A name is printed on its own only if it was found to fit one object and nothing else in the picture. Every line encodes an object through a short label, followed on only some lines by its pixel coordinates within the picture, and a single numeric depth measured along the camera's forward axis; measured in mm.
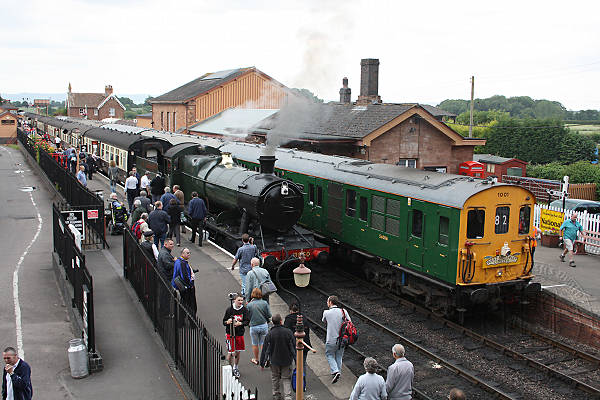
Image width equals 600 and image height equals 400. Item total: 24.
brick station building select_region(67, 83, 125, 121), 105981
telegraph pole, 36409
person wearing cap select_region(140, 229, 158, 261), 11305
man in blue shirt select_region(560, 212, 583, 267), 15984
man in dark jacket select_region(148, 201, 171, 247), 13945
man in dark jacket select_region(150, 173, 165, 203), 19641
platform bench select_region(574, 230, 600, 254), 17625
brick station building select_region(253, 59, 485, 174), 24906
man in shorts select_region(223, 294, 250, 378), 8578
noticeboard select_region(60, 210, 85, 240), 15347
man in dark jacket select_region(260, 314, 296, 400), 8156
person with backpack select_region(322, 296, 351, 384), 9000
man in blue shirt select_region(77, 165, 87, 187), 21922
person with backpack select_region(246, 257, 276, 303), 10062
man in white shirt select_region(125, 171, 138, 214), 19531
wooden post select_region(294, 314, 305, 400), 7266
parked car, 23625
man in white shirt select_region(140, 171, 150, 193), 20045
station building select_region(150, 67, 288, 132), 44938
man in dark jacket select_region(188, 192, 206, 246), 15828
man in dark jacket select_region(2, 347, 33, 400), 6703
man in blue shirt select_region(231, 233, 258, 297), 11641
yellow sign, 19031
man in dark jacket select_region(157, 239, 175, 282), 10695
